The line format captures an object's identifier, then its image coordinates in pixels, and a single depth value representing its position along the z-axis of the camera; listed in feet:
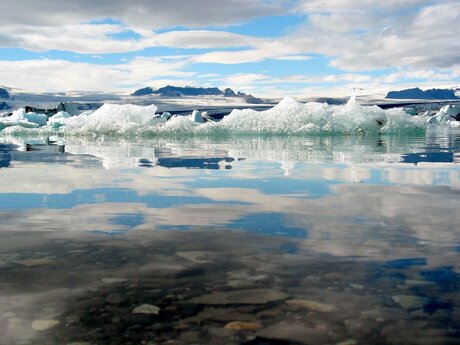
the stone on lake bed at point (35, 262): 8.80
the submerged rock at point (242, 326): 6.26
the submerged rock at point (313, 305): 6.78
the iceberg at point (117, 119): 65.77
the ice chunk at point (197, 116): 105.56
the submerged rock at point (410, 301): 6.86
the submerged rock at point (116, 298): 7.02
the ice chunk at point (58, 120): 83.81
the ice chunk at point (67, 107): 151.94
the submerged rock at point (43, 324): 6.21
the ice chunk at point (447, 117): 161.68
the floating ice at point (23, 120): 96.57
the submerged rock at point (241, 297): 7.07
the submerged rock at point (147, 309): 6.66
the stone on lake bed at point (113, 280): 7.83
